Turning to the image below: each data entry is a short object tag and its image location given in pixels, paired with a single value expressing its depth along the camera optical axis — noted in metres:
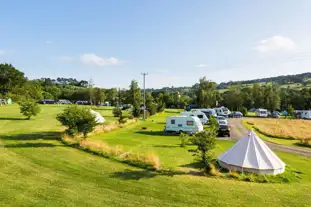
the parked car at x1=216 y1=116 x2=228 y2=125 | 35.56
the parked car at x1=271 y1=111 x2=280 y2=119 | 67.49
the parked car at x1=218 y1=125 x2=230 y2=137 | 30.62
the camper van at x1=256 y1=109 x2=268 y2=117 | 68.72
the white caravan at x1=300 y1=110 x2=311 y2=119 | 67.61
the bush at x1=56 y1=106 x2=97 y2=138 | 20.91
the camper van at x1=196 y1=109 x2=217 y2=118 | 50.44
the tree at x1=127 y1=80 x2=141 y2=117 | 60.36
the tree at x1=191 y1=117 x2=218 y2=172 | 14.45
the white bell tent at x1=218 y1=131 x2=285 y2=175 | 14.30
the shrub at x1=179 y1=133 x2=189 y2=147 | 22.92
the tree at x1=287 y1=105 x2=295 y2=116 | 68.50
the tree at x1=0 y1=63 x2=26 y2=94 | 79.44
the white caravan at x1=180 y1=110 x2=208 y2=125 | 41.09
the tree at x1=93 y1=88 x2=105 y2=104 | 90.38
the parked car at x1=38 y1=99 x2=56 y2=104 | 90.93
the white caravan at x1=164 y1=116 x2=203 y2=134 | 30.36
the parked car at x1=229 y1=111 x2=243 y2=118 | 62.59
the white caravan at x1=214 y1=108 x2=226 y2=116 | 58.21
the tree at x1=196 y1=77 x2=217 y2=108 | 76.79
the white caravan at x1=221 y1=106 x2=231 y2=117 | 61.53
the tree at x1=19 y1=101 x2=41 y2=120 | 37.31
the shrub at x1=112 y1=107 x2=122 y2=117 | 42.69
